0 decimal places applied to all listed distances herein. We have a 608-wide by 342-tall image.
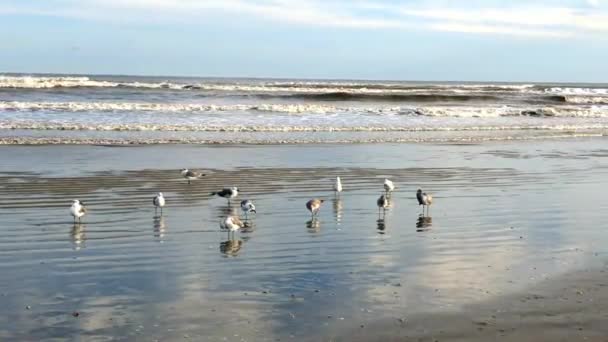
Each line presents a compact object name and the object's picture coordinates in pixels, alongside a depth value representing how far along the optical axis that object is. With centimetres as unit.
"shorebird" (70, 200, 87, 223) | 1034
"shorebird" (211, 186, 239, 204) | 1253
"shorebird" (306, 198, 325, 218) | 1120
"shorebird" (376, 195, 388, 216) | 1168
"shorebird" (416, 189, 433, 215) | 1178
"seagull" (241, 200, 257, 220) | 1121
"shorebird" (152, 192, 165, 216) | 1148
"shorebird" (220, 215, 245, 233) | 968
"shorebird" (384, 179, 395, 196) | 1346
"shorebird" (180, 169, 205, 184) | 1457
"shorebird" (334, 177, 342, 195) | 1343
